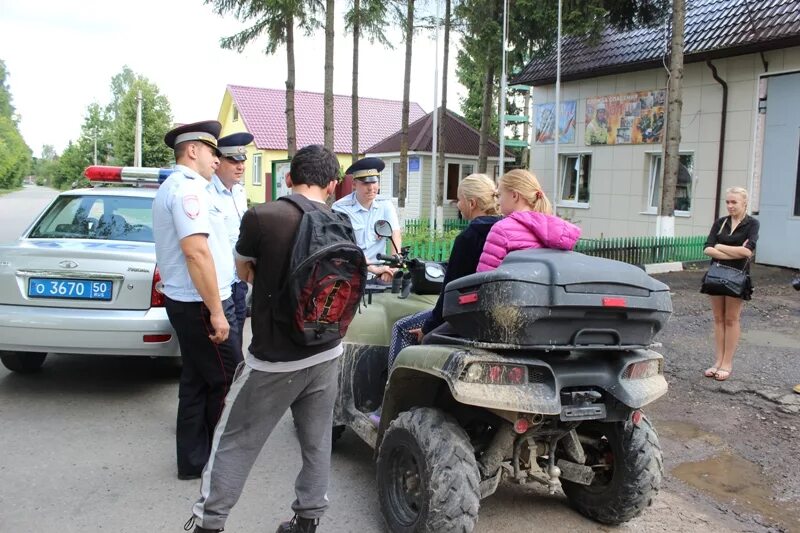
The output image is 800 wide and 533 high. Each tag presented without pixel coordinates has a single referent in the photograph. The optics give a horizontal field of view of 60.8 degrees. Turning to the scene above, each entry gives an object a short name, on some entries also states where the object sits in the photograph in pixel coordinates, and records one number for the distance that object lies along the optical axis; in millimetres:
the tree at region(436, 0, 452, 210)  22344
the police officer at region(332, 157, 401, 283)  5285
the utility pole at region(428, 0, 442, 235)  18000
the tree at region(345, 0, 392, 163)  19800
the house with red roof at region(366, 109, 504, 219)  28781
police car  5059
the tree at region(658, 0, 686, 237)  13336
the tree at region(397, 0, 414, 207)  21672
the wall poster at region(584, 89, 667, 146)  17078
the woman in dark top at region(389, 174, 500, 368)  3398
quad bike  2822
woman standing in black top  6145
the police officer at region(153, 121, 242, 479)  3559
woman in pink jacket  3113
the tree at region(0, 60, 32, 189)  78175
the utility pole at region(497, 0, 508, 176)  15894
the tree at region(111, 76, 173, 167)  49375
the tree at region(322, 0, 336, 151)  17531
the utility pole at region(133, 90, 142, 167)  35888
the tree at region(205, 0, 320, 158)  18781
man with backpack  2830
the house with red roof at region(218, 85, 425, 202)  41000
